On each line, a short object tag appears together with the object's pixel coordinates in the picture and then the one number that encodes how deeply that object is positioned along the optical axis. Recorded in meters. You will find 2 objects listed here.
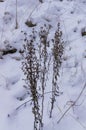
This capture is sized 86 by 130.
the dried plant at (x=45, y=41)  2.57
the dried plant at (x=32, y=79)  2.31
